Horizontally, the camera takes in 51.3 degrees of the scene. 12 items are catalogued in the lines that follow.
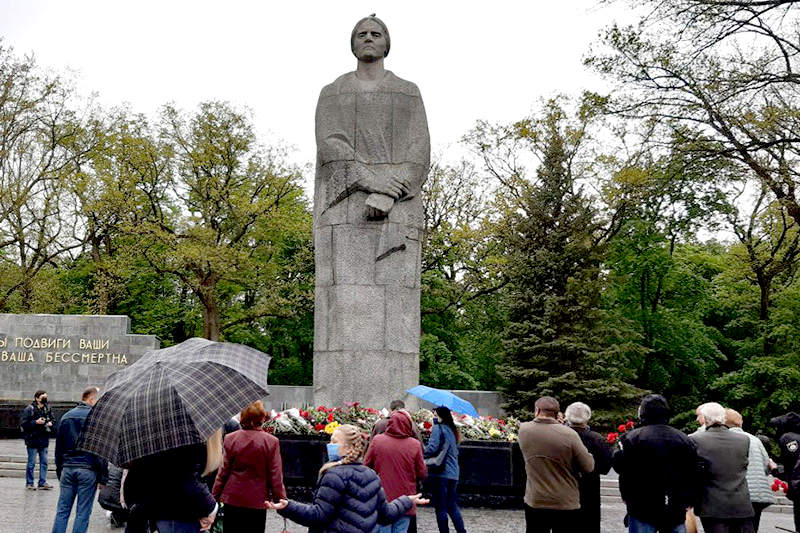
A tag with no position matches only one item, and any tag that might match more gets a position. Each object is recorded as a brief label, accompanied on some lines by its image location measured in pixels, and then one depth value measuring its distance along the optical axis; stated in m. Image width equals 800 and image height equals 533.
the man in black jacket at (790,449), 9.00
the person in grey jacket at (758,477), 8.84
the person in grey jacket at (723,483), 7.60
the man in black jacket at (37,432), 14.76
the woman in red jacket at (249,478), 6.93
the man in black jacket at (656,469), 7.12
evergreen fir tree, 28.16
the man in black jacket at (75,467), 8.83
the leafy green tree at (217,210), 34.19
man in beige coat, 7.04
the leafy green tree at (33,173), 34.47
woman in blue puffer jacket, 5.33
